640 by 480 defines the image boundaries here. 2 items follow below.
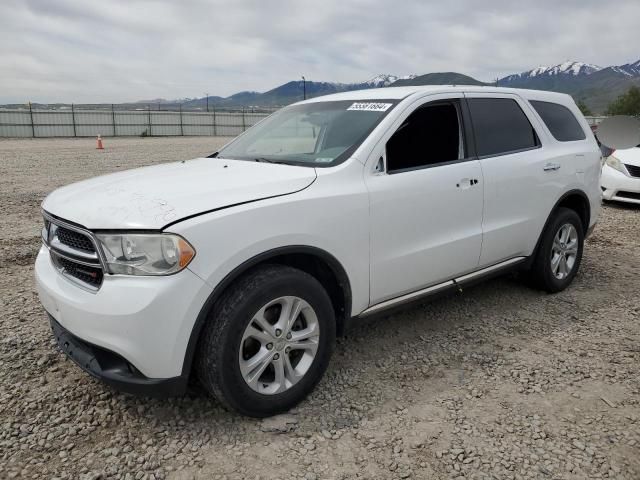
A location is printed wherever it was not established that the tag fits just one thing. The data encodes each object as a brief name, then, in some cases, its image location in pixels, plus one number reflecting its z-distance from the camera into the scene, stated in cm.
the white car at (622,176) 875
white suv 233
